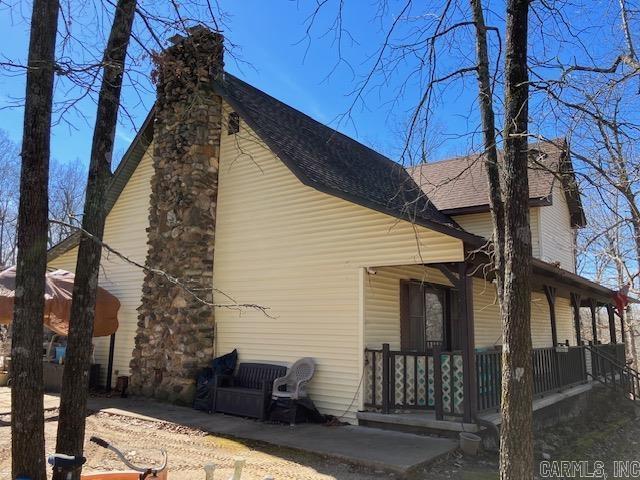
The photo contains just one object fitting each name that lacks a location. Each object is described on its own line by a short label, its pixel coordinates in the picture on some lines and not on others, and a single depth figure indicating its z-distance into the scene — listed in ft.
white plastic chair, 29.73
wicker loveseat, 29.94
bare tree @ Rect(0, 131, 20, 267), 119.75
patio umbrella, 36.58
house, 28.45
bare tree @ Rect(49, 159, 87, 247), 101.81
